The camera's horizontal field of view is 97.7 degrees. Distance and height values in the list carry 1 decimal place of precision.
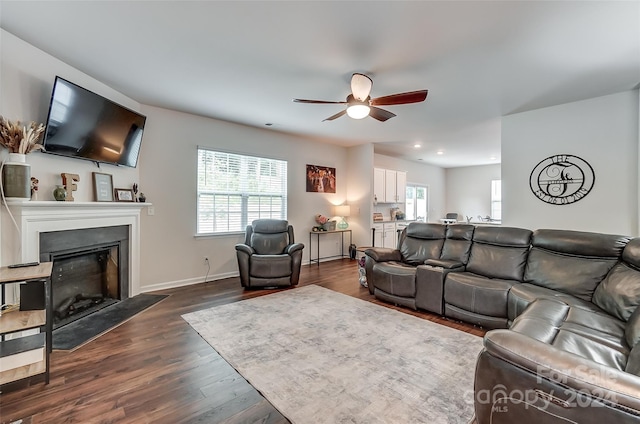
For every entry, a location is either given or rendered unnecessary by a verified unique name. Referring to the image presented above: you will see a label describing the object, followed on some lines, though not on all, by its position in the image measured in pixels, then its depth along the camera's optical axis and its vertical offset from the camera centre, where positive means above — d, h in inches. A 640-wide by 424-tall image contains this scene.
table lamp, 247.3 -0.7
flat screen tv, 105.1 +36.6
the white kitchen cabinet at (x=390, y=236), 279.4 -24.0
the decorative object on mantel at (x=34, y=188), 101.3 +8.7
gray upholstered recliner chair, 162.9 -28.1
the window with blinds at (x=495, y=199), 354.9 +17.2
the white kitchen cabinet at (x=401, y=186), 297.3 +28.2
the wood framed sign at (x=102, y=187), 129.5 +11.9
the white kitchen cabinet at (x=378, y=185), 269.9 +26.7
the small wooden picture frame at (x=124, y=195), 141.1 +8.9
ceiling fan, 110.7 +46.0
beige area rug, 68.4 -47.3
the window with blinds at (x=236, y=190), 183.3 +15.6
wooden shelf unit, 73.4 -37.7
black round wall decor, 150.7 +18.8
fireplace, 92.7 -5.8
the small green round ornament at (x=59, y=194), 108.4 +6.9
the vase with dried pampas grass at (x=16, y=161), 88.4 +16.5
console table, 236.4 -20.4
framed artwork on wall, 239.3 +29.5
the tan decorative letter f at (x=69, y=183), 113.8 +11.8
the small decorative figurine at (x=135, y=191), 150.6 +11.0
